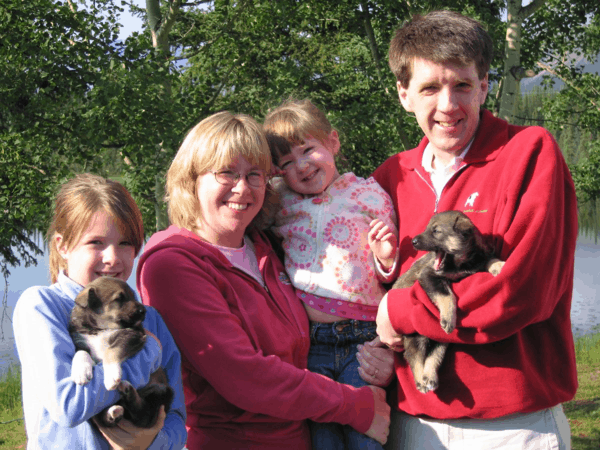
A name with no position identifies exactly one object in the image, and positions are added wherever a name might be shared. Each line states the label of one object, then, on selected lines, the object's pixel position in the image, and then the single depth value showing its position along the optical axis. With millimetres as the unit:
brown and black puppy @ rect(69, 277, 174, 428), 2447
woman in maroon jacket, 2771
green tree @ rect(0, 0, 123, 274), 7180
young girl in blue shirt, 2320
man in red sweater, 2535
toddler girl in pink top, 3246
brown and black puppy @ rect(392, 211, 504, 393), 2711
